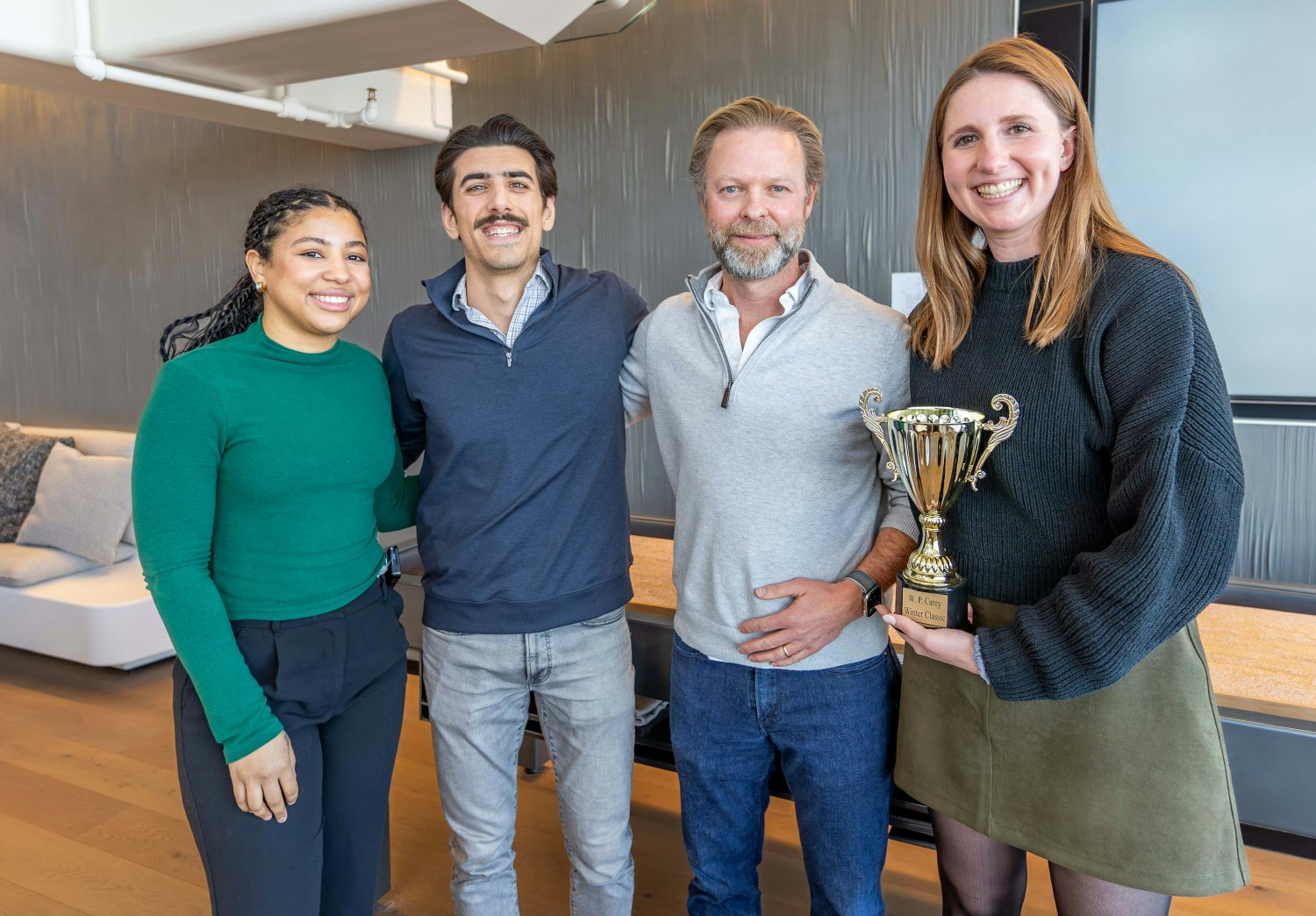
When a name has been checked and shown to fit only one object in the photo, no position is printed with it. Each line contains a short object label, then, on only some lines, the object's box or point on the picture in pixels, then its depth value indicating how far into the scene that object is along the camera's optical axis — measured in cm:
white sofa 354
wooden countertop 143
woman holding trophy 104
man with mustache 158
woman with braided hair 128
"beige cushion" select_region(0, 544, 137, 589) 376
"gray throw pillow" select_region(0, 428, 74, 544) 417
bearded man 144
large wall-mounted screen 214
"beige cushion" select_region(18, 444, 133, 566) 398
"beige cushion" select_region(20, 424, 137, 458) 445
